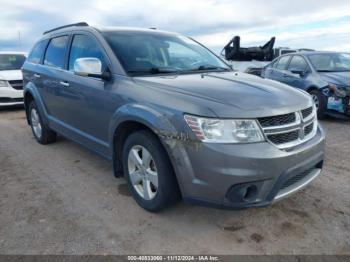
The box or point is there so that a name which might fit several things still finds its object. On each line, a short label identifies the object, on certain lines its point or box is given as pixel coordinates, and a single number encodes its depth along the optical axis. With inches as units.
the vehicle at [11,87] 363.9
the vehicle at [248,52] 593.9
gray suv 103.7
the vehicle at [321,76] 276.8
